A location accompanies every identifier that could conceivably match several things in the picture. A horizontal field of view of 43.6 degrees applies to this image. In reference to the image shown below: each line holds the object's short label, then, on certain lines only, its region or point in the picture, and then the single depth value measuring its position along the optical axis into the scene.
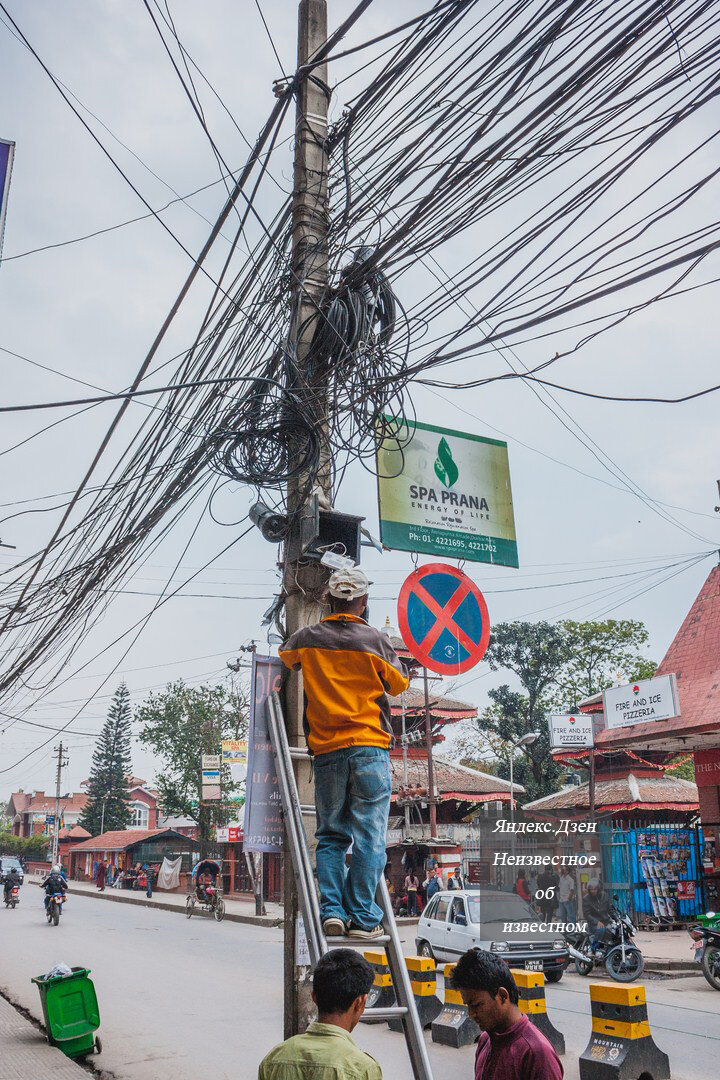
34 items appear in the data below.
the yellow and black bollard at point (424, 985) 9.48
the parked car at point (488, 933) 12.73
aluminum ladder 3.40
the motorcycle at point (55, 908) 23.98
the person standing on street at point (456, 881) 21.83
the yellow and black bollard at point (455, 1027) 9.14
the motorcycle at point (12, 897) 32.53
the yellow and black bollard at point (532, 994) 7.88
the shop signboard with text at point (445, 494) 6.43
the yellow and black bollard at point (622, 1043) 7.25
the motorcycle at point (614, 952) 12.98
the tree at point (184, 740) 45.91
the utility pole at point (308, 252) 5.28
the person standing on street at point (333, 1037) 2.70
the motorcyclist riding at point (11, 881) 32.59
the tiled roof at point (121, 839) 48.16
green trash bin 8.38
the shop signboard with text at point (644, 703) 17.39
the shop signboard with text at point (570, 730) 24.55
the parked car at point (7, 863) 44.50
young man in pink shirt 3.17
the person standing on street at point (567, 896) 17.07
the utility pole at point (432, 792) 26.00
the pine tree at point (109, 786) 72.31
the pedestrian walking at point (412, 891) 24.94
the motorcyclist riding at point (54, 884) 24.31
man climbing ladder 3.97
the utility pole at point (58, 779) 54.62
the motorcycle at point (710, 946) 12.41
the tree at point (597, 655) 41.91
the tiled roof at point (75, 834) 73.86
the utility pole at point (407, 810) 27.86
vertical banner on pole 5.07
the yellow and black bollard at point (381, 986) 9.48
